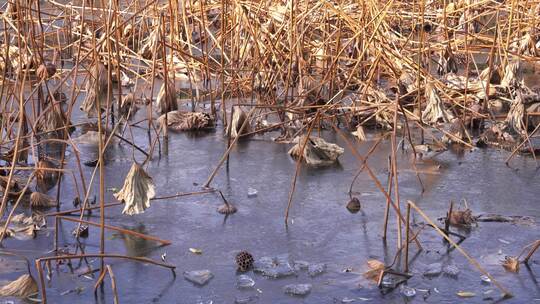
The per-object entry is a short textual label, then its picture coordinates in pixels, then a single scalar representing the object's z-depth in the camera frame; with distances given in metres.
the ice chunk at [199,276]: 4.85
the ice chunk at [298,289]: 4.72
